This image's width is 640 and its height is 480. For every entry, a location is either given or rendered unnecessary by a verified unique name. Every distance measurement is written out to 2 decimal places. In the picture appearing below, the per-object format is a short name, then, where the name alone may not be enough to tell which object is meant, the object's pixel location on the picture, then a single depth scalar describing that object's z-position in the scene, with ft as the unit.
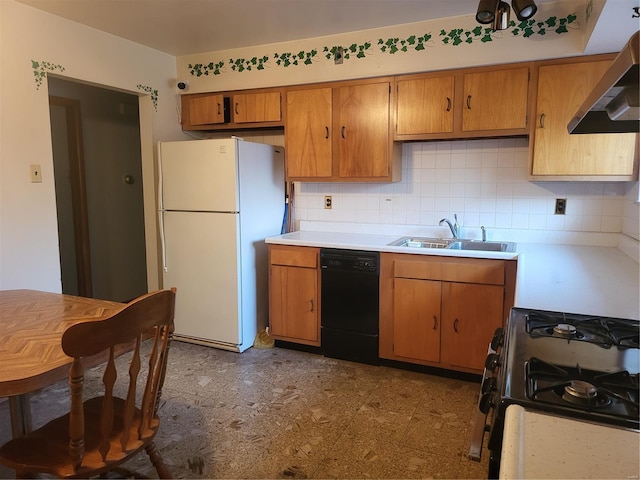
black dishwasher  9.84
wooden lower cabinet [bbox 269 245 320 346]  10.52
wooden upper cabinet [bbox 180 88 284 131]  11.32
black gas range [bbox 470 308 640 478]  2.28
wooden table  4.12
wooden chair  4.12
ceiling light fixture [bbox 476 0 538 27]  6.67
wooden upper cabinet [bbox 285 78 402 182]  10.12
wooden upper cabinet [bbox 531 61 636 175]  8.27
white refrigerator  10.57
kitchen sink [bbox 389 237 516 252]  9.83
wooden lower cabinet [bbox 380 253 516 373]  8.70
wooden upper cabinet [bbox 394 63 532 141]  8.91
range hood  2.67
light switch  8.92
